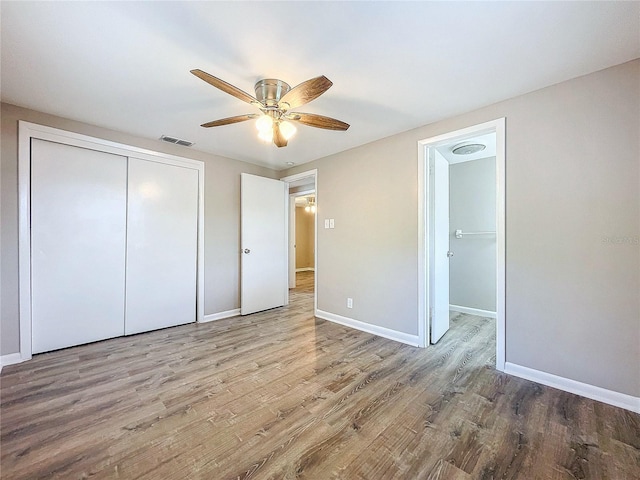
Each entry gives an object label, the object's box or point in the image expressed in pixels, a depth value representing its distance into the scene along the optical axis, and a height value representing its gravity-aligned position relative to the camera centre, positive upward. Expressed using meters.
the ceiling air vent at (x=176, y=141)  3.12 +1.19
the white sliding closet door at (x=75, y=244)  2.55 -0.07
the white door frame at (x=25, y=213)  2.43 +0.22
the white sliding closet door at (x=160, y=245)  3.10 -0.10
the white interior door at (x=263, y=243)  3.96 -0.09
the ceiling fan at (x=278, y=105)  1.66 +0.94
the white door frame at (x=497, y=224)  2.26 +0.14
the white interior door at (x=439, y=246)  2.91 -0.10
